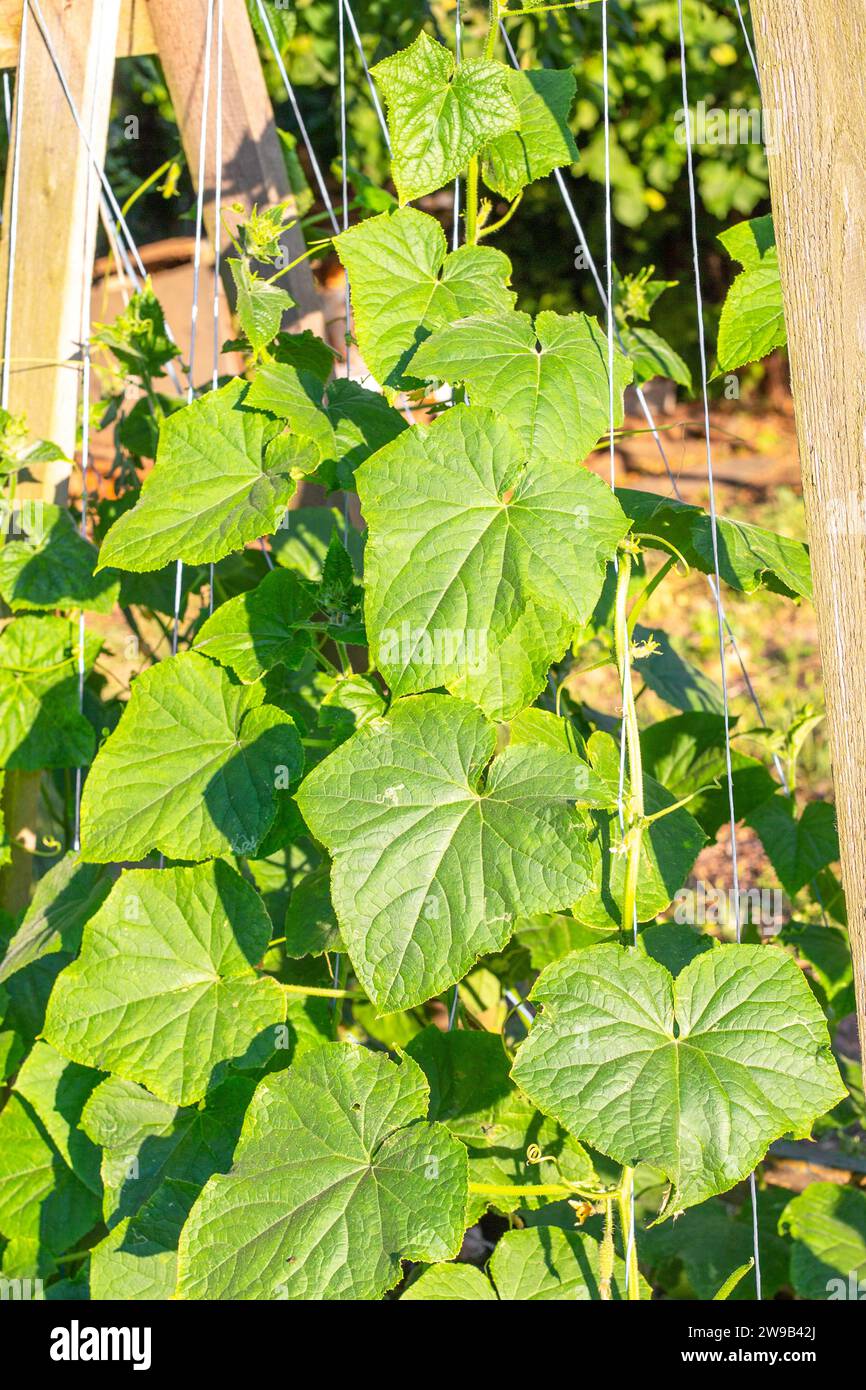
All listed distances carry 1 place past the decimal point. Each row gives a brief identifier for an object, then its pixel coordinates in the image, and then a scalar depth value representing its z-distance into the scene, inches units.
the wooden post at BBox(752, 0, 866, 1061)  63.1
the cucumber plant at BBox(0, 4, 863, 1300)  64.5
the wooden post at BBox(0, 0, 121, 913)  75.2
